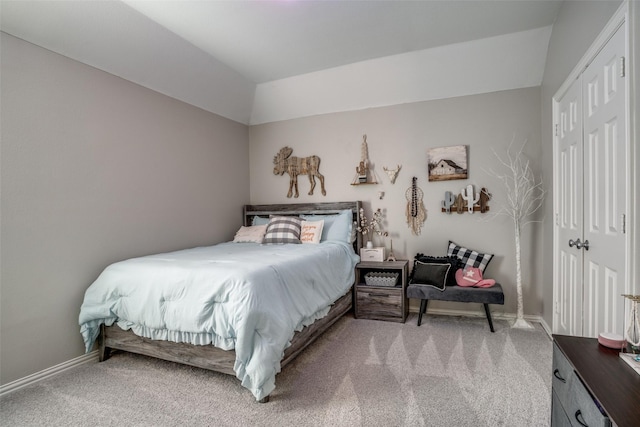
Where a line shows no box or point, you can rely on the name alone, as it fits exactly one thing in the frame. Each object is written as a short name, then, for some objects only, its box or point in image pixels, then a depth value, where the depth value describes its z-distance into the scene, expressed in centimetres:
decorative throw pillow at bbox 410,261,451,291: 323
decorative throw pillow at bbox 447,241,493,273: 339
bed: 196
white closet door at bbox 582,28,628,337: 166
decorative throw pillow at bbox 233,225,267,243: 392
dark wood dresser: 89
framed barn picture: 357
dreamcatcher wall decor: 377
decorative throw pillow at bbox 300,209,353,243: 378
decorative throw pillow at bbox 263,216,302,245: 373
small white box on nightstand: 374
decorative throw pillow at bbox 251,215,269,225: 431
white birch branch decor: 320
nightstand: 339
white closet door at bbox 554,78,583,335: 229
